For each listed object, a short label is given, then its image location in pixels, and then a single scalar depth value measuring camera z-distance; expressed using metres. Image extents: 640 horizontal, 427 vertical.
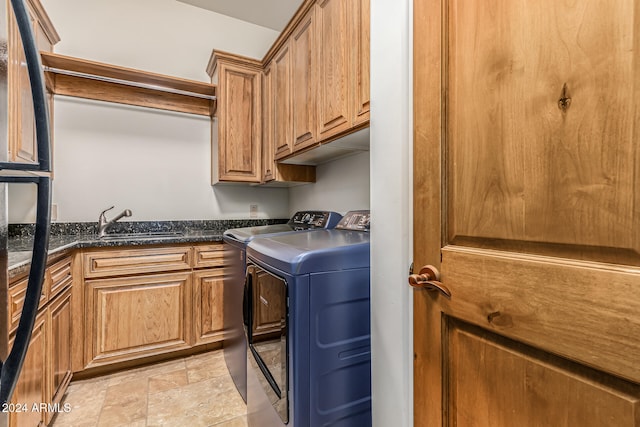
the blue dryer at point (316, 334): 1.05
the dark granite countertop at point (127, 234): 1.90
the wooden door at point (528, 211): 0.47
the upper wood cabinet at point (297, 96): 1.51
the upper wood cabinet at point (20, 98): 1.51
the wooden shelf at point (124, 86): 2.19
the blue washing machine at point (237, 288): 1.78
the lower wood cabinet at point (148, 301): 2.00
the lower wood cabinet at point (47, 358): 1.18
